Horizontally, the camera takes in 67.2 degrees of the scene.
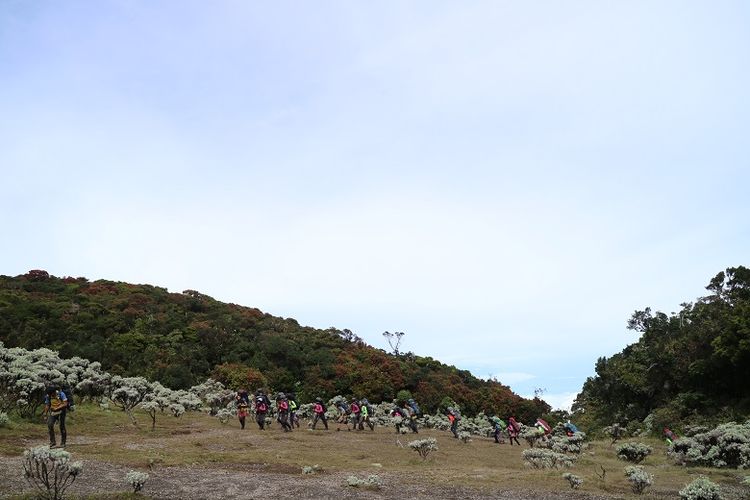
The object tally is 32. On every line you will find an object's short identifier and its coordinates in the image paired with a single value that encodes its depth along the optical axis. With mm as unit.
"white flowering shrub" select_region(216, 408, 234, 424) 28344
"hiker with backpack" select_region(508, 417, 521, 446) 29031
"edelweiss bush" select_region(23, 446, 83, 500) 9359
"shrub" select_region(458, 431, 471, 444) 27666
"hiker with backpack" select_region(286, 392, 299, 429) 27172
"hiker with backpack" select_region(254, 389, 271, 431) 26203
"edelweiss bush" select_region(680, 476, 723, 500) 11758
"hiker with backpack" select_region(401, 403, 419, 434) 28898
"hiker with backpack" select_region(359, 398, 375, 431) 29219
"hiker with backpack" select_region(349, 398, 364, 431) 29231
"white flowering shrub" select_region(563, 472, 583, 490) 14146
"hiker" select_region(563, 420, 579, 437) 25469
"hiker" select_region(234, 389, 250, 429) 26109
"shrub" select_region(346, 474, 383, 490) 13328
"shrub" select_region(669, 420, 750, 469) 18672
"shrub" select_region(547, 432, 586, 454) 23984
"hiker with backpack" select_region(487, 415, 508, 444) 29272
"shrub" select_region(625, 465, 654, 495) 13703
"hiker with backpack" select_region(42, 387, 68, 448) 16062
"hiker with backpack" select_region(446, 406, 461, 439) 28062
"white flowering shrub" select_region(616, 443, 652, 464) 21295
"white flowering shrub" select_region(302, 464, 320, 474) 15367
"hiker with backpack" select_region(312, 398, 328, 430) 28312
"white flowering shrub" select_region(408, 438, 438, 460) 19531
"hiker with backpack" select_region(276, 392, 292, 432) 26395
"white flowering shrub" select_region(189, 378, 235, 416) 34000
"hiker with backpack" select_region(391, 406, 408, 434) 28578
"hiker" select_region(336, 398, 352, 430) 31375
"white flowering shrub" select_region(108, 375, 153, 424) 24025
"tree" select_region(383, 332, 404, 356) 64100
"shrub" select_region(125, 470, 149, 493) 10961
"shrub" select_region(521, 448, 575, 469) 19281
